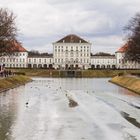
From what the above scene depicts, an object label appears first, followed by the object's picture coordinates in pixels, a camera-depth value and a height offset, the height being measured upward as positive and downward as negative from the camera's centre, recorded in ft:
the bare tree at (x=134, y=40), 294.66 +12.20
